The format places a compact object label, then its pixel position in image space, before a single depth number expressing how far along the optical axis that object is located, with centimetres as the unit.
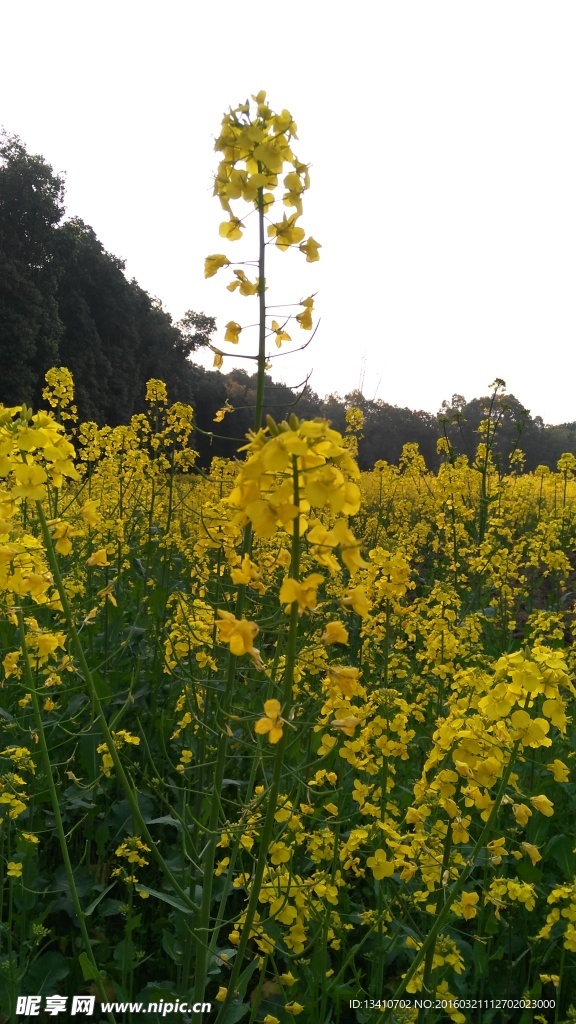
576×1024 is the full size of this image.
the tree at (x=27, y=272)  1711
